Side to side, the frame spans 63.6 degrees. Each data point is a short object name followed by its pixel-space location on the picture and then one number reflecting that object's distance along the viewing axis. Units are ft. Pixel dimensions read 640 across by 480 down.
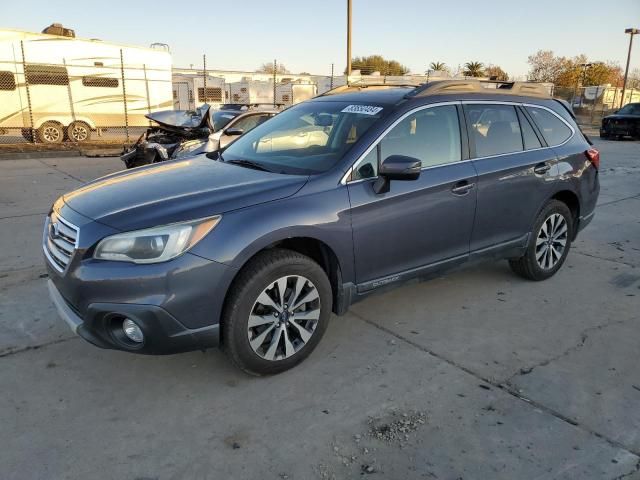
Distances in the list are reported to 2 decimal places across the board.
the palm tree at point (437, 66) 203.49
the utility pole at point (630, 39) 111.24
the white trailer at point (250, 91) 94.63
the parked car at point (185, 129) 31.37
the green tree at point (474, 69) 189.16
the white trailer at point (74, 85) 52.44
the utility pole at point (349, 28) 62.13
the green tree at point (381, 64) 198.98
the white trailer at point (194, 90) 91.56
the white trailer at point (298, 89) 83.10
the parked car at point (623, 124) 70.59
